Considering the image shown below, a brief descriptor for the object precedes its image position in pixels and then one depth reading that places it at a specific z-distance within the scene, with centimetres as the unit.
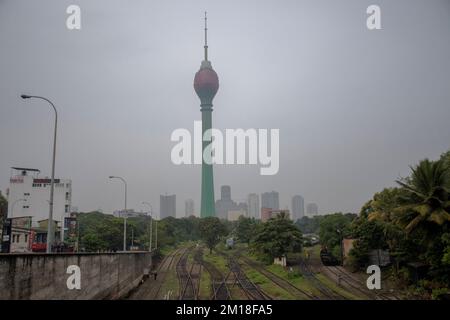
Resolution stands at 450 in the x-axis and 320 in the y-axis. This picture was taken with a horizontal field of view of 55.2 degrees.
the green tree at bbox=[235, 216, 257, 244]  8522
